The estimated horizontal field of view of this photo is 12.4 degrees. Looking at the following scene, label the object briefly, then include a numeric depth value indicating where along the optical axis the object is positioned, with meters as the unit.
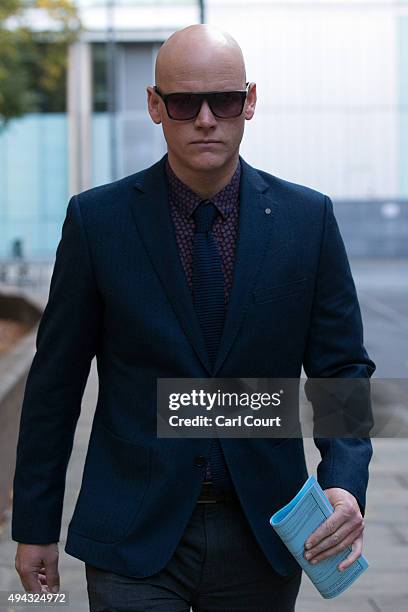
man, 3.77
